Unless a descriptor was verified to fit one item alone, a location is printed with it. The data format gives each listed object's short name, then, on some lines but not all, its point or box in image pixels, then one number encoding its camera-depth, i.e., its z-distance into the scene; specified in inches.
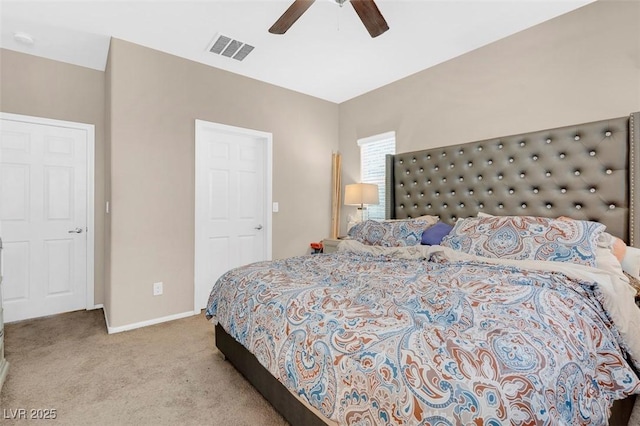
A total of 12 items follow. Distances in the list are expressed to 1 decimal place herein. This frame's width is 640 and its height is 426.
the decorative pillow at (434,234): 103.3
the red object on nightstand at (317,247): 153.4
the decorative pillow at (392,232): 104.2
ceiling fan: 73.7
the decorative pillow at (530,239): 70.0
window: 147.1
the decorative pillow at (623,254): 72.2
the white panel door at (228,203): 129.7
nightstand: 137.0
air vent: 110.1
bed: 34.1
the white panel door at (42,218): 115.3
